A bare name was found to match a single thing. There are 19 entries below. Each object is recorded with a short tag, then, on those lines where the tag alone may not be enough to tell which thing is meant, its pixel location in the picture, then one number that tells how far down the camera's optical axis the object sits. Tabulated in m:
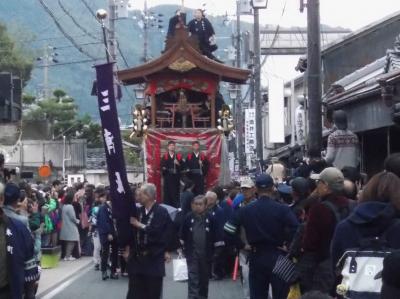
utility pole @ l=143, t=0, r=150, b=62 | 48.94
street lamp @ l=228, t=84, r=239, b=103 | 48.35
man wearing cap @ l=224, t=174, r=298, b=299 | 10.20
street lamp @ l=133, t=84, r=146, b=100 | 24.35
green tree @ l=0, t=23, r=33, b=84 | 59.72
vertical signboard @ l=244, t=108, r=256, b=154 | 41.06
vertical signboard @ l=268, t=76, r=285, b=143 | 29.56
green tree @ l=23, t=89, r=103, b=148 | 63.97
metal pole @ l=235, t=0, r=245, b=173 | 46.59
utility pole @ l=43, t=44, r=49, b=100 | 73.09
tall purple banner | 9.70
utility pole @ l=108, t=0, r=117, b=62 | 28.82
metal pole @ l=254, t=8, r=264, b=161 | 30.39
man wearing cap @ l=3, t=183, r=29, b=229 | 9.68
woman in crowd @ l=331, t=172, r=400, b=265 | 6.71
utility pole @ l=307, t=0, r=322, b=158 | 15.23
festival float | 21.89
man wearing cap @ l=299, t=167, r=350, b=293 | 8.64
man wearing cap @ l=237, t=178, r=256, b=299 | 13.88
